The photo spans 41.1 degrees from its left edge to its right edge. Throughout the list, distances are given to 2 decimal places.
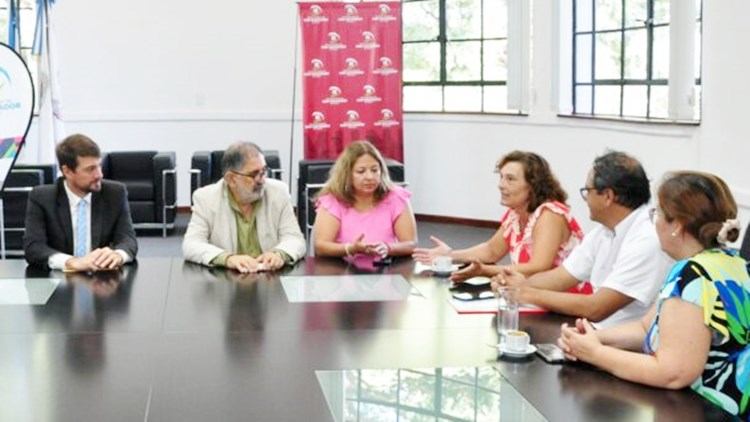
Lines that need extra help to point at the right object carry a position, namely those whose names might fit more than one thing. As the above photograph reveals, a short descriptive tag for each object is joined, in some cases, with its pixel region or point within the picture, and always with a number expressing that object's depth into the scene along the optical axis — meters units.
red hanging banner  10.00
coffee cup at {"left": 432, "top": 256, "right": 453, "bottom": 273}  4.05
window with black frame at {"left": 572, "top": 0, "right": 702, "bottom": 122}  6.80
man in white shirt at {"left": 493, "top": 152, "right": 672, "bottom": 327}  3.12
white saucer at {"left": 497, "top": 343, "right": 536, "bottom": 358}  2.70
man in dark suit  4.42
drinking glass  2.90
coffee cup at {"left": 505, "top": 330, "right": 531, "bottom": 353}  2.72
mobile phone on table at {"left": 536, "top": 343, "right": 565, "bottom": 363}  2.66
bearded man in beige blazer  4.41
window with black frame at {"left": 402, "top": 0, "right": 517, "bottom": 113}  10.08
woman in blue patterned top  2.33
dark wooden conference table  2.30
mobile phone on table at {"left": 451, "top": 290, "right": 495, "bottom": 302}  3.52
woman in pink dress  4.64
